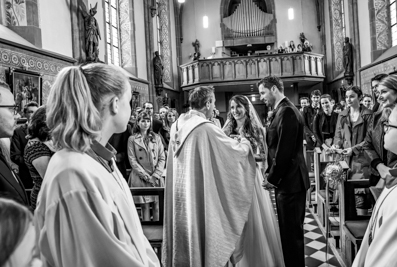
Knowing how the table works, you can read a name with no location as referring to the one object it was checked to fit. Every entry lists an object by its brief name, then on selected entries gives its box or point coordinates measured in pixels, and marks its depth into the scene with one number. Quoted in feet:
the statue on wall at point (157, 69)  46.85
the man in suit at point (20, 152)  12.12
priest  9.53
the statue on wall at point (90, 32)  28.99
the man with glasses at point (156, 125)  19.84
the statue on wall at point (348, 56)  43.21
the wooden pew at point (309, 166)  21.44
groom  9.95
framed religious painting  20.48
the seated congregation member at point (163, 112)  24.06
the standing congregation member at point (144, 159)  14.26
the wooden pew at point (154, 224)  10.49
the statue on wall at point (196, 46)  59.47
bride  10.13
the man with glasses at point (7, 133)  5.41
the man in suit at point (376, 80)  12.94
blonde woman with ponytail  3.57
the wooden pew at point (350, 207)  10.16
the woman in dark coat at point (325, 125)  22.59
